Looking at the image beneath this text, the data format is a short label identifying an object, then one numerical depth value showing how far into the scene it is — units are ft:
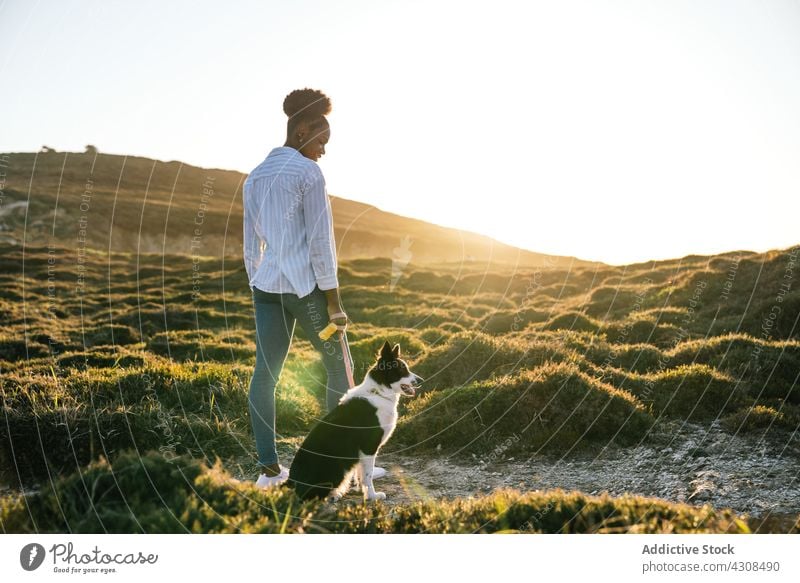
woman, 18.79
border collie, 18.19
